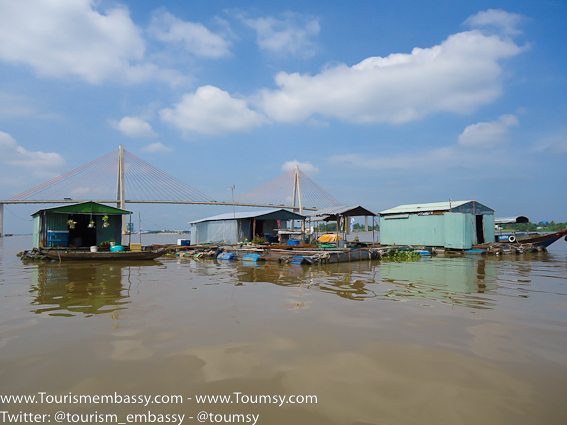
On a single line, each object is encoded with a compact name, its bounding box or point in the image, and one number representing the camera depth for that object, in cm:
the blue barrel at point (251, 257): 1708
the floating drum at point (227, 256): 1849
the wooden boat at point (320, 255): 1540
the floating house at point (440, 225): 2178
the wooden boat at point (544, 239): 2409
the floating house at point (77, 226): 1934
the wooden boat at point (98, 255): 1670
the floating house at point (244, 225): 2480
